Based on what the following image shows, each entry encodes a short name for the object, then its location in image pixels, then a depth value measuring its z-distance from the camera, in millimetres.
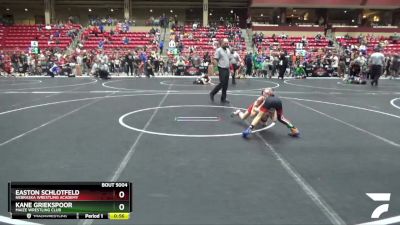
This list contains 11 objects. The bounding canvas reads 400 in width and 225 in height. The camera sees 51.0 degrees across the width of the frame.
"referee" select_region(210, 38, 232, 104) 11594
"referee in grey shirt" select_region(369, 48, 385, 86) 18016
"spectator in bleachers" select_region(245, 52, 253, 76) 24697
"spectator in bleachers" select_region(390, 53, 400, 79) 25203
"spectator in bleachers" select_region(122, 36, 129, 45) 33759
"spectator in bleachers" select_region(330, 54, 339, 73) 26619
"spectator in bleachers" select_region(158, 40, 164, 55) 32594
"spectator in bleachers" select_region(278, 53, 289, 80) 23109
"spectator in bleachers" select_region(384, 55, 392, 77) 26328
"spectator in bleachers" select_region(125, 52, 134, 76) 26338
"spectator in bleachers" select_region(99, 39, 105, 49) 32691
